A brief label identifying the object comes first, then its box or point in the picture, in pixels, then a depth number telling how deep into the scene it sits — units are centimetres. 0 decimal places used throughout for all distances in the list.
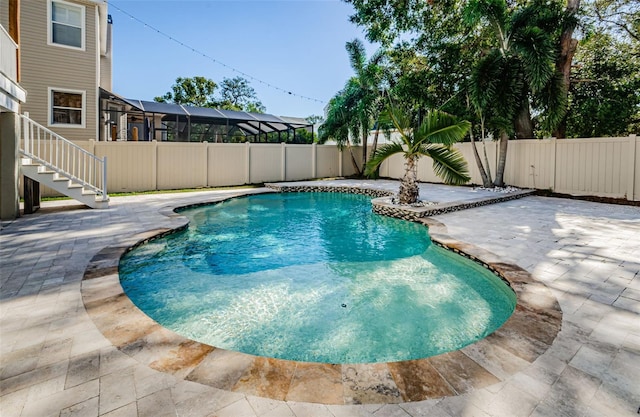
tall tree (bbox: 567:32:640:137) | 1080
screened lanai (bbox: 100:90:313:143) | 1315
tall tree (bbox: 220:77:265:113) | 3603
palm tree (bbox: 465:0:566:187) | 944
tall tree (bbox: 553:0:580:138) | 1010
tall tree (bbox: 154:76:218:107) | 2994
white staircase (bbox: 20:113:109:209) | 661
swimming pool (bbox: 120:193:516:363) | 288
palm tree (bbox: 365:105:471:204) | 771
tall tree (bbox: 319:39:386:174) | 1451
